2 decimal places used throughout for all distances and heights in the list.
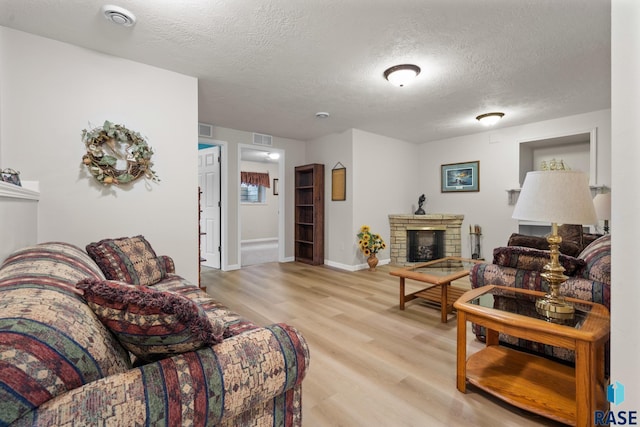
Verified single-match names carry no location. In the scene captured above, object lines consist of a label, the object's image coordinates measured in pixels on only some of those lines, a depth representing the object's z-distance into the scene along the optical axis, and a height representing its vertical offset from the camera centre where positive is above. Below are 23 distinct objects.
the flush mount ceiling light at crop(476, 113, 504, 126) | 4.20 +1.35
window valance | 8.39 +0.95
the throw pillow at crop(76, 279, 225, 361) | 0.83 -0.31
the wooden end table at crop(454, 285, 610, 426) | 1.34 -0.84
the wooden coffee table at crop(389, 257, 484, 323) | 2.76 -0.64
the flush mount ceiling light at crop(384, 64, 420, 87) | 2.77 +1.33
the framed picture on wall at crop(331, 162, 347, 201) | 5.14 +0.51
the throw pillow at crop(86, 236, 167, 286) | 2.01 -0.36
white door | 4.97 +0.13
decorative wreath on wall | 2.52 +0.51
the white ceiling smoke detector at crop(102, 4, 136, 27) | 1.98 +1.37
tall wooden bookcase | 5.47 -0.04
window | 8.60 +0.54
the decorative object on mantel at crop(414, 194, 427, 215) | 5.90 +0.20
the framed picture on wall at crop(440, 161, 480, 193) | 5.42 +0.65
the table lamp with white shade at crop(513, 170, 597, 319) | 1.48 +0.02
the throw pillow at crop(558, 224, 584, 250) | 3.49 -0.27
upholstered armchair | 1.82 -0.45
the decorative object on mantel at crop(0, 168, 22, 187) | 1.71 +0.21
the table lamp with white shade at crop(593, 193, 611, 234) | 3.24 +0.06
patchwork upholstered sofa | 0.65 -0.42
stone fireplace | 5.55 -0.51
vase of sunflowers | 4.97 -0.57
